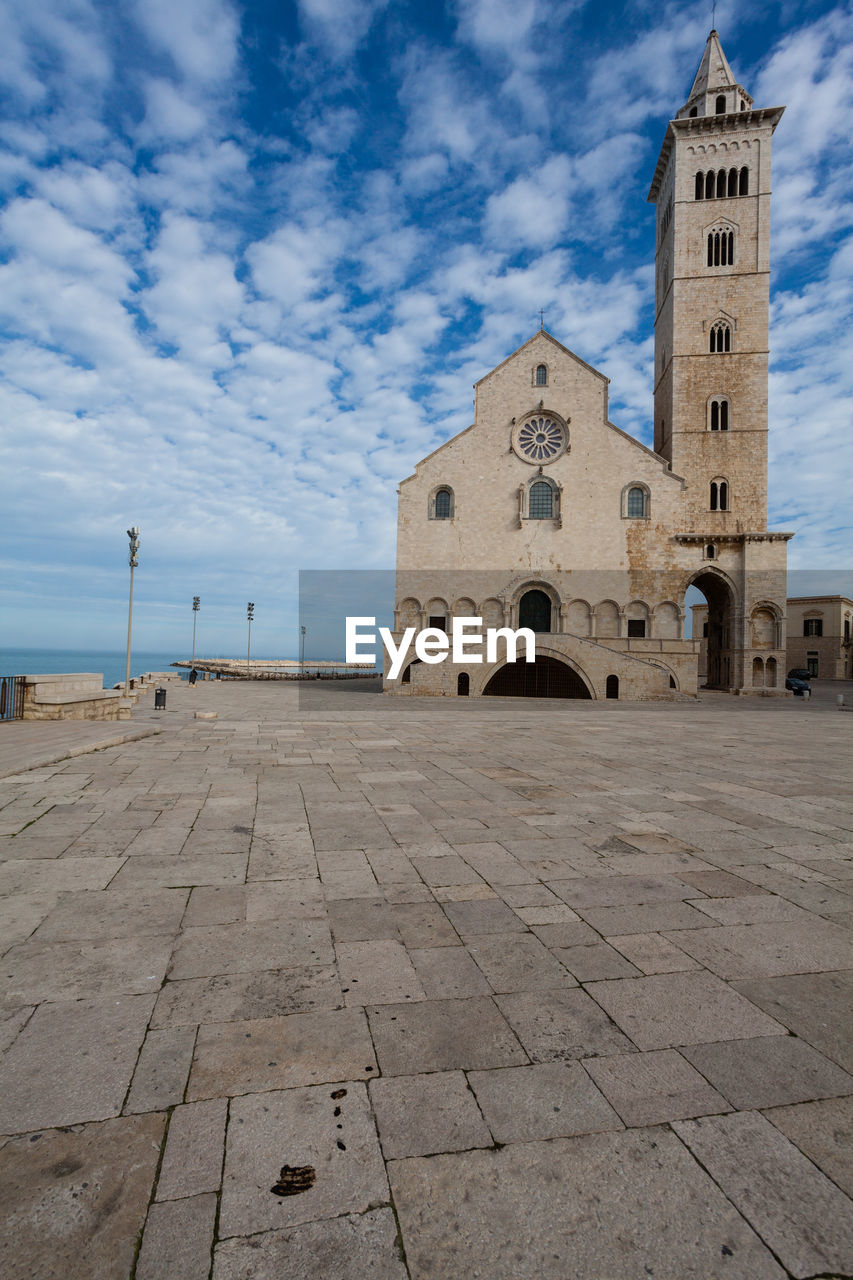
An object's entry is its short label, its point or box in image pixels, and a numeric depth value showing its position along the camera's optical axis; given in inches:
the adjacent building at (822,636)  2404.0
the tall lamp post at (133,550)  960.3
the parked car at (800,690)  1381.6
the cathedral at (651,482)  1387.8
